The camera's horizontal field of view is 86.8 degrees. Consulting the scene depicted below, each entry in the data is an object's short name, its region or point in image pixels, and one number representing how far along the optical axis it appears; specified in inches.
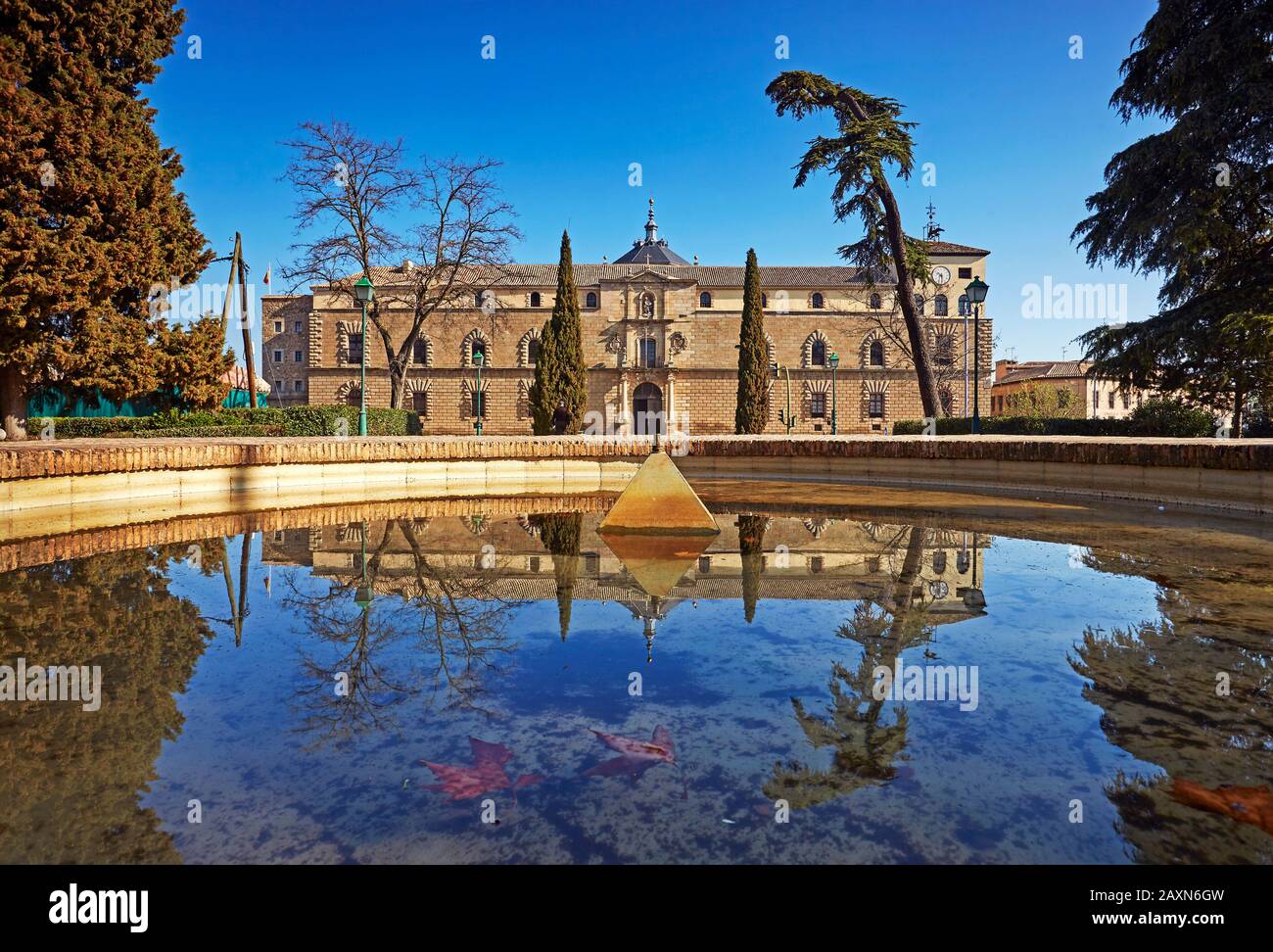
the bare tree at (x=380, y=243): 1004.6
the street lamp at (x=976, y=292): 562.7
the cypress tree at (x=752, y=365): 1195.9
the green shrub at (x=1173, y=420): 521.7
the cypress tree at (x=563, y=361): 1139.3
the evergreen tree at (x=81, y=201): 505.7
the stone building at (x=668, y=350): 1804.9
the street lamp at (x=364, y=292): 511.8
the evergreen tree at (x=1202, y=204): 459.8
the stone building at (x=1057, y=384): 2322.8
